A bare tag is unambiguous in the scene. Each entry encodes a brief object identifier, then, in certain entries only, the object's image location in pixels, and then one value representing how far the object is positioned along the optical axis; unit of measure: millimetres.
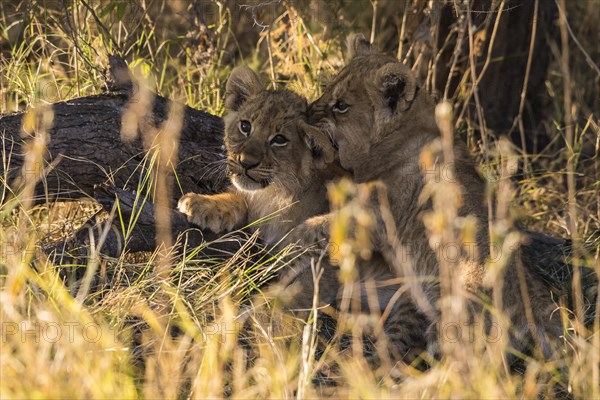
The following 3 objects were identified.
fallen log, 9820
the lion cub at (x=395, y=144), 9984
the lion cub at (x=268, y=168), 10055
